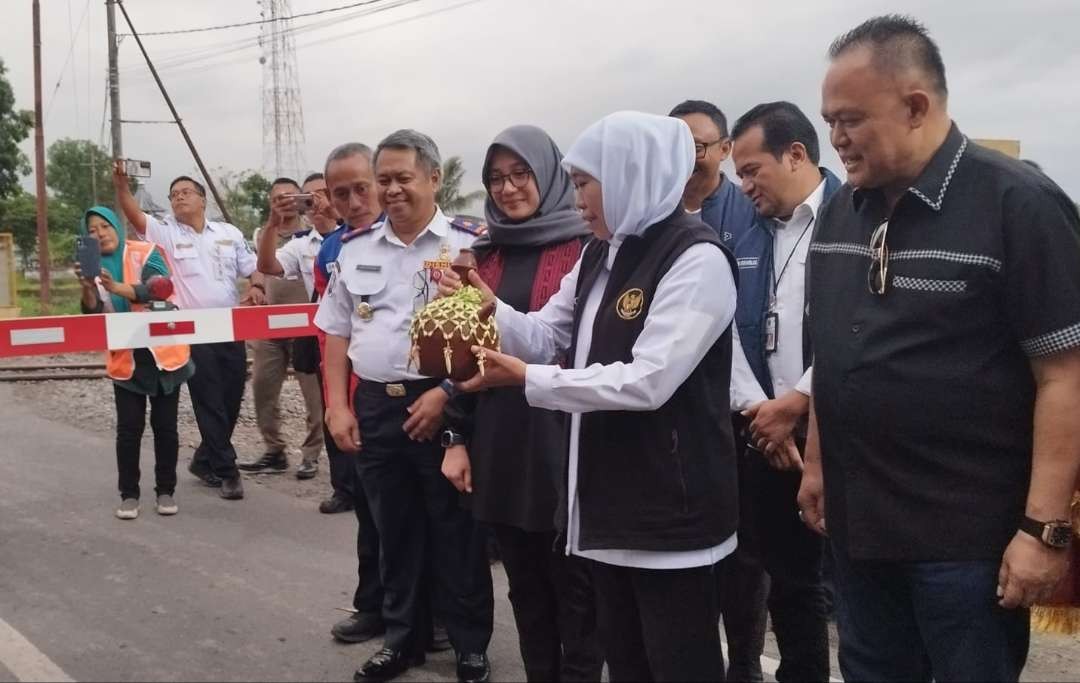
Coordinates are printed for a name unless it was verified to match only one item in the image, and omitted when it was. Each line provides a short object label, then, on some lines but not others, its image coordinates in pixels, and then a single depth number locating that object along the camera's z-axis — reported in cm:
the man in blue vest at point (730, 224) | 312
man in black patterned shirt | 181
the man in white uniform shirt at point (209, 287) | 611
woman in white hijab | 211
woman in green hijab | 553
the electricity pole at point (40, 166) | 2238
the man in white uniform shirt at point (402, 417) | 334
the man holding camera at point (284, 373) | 618
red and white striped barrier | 545
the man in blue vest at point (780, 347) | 299
